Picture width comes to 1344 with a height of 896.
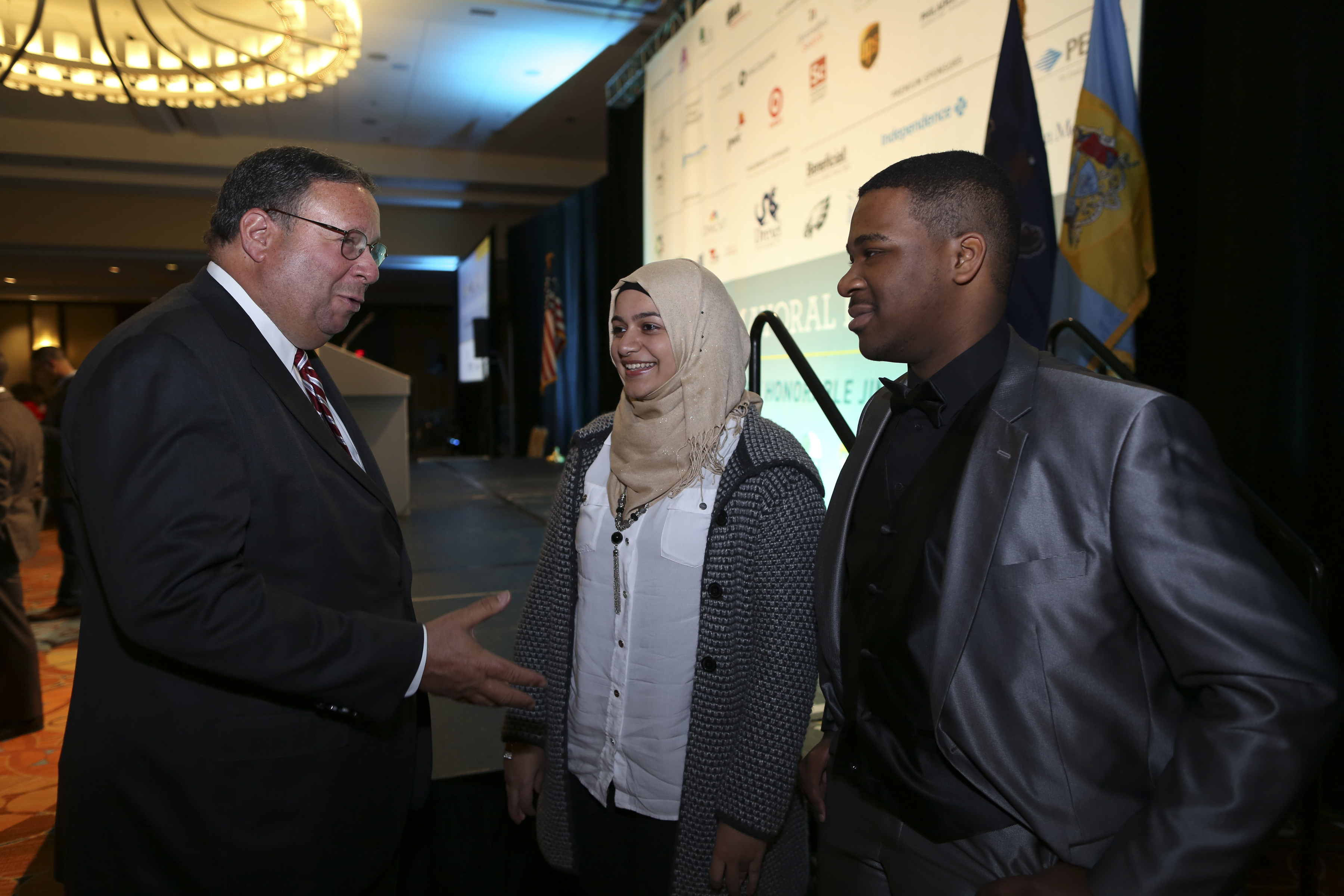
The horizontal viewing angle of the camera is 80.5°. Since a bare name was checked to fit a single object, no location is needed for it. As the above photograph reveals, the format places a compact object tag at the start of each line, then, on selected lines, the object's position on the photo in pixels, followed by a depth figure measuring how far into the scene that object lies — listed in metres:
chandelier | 6.38
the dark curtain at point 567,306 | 10.48
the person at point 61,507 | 4.80
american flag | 11.48
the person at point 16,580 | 3.34
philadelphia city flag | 2.83
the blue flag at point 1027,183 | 3.05
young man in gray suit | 0.85
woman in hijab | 1.39
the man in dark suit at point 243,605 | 1.08
